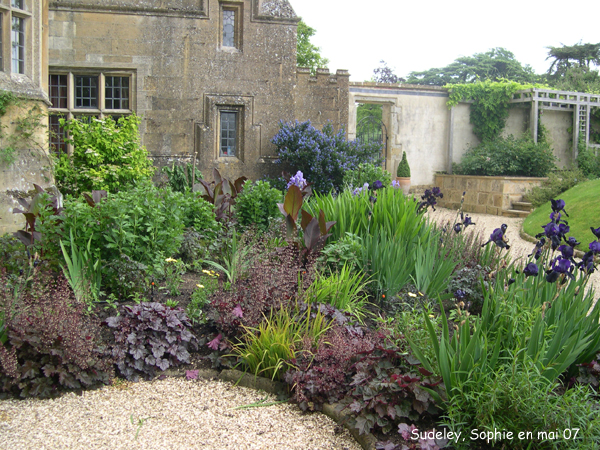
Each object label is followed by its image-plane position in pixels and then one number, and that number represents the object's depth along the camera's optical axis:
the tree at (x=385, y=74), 32.83
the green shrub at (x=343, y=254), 4.21
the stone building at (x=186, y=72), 9.61
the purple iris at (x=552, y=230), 3.11
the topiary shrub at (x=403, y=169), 13.70
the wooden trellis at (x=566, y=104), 14.60
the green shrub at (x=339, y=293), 3.69
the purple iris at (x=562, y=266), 2.74
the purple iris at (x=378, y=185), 4.92
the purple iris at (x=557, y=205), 3.26
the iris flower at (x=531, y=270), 2.84
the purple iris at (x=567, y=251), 2.83
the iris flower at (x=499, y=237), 3.43
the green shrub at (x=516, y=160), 13.45
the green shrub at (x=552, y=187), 11.38
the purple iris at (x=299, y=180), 5.72
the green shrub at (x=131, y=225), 3.88
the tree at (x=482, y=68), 32.84
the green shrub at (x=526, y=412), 2.22
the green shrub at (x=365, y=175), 8.85
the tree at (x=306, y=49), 21.04
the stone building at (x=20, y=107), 6.13
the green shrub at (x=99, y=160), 7.21
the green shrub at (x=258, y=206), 5.88
